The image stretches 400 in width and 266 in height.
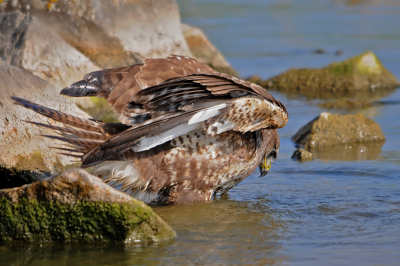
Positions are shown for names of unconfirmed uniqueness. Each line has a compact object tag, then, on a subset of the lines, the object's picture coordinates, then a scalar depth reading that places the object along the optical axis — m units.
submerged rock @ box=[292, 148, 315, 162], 14.80
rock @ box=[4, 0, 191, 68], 19.55
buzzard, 10.34
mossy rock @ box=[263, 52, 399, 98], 22.94
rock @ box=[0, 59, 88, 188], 12.03
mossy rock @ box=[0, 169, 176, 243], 8.95
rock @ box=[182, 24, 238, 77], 24.89
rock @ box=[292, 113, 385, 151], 16.19
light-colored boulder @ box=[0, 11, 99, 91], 16.56
